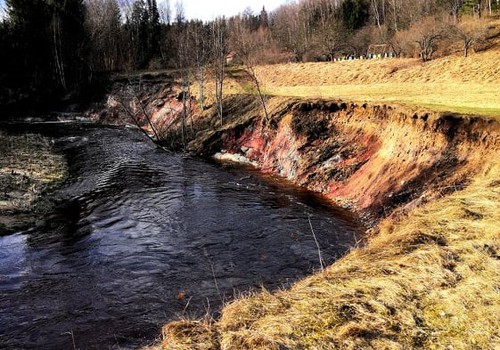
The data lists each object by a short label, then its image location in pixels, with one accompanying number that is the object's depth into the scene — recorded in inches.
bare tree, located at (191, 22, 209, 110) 1459.2
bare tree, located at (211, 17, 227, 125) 1289.4
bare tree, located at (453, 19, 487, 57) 1446.2
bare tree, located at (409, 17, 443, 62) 1569.9
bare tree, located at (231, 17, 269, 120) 2323.9
